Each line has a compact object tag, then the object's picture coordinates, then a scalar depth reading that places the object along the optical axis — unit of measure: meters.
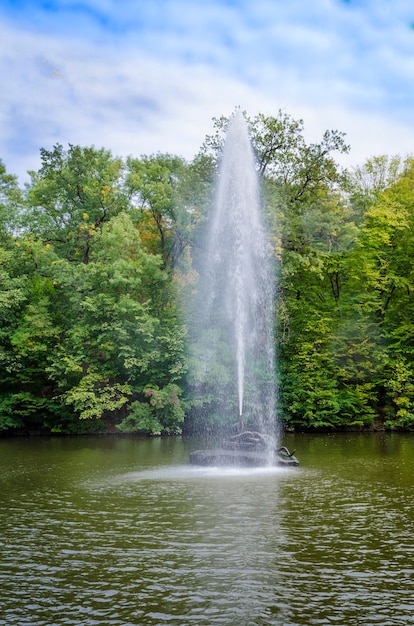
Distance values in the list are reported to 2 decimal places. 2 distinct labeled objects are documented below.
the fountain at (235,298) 27.42
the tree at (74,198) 35.38
